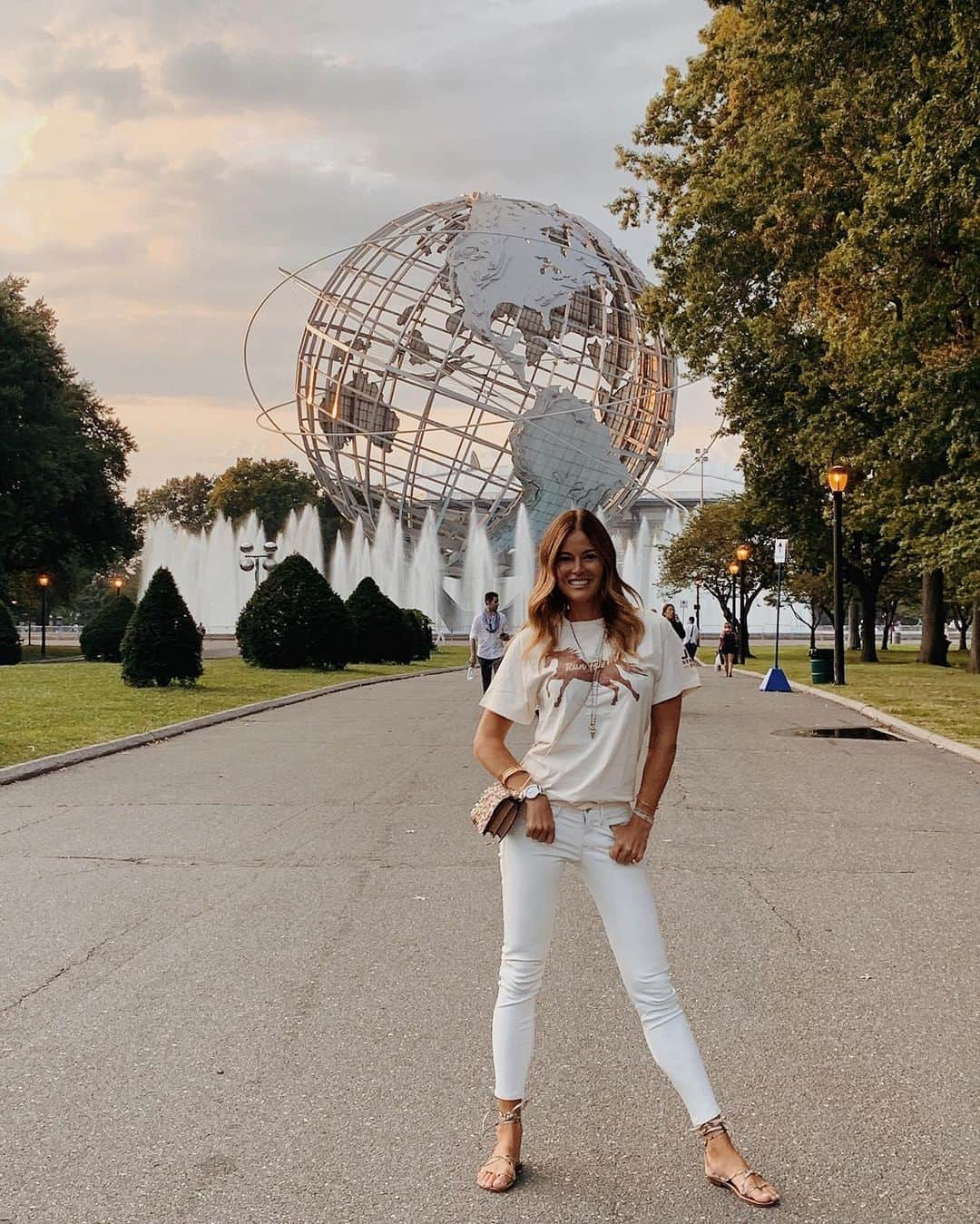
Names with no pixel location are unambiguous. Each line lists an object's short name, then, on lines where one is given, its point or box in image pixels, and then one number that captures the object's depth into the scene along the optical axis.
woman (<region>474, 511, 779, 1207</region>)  3.72
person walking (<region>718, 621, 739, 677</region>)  37.28
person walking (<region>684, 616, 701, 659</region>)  33.62
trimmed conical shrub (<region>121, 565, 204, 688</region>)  25.48
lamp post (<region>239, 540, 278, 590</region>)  51.87
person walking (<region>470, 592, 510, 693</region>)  20.23
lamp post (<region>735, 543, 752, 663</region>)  53.19
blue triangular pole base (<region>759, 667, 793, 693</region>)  28.69
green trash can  31.12
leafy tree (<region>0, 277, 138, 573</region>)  49.00
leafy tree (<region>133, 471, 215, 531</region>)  109.94
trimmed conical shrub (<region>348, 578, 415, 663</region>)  41.59
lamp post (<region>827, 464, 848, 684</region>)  28.83
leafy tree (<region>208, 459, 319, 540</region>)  99.81
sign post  28.70
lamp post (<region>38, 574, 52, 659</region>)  58.60
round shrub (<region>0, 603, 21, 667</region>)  39.25
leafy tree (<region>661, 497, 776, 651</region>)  60.56
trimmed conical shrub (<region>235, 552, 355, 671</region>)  33.88
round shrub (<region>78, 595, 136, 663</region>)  41.31
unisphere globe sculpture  55.62
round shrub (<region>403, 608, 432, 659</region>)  45.66
